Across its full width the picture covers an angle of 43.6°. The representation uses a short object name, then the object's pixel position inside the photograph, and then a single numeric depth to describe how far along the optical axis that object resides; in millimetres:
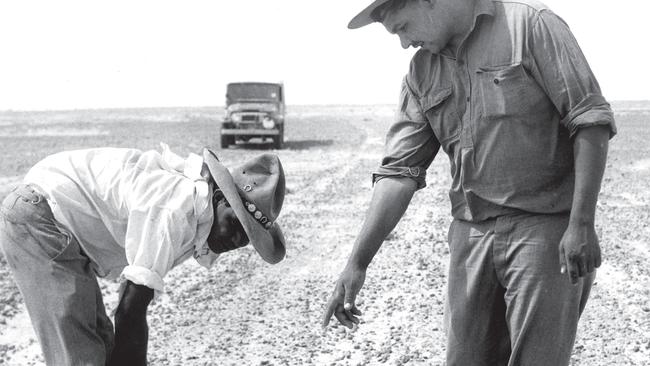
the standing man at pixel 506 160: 2600
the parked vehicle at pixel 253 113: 24797
